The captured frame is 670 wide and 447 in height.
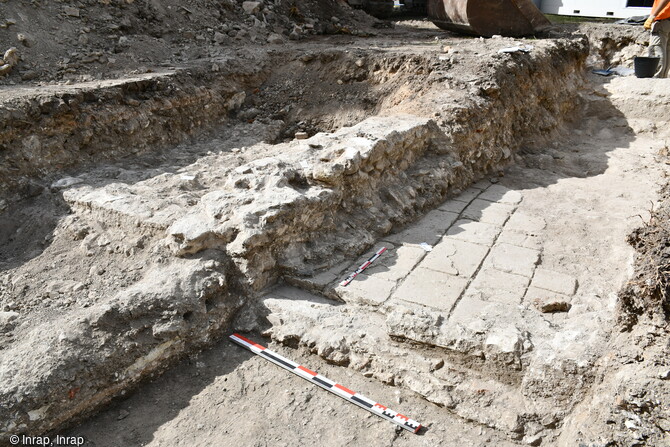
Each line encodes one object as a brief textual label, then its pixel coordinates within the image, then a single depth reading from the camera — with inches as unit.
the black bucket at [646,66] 299.7
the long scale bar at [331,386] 113.5
